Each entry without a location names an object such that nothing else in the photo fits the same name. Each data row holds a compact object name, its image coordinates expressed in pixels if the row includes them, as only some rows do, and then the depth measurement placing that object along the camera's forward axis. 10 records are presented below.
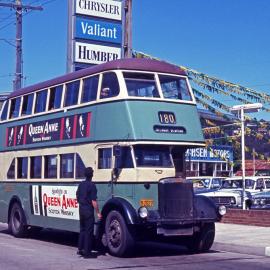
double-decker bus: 12.88
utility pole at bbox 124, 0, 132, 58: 20.67
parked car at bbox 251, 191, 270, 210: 24.55
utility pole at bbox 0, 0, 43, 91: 31.62
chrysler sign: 25.25
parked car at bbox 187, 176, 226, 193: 30.04
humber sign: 24.89
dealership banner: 29.86
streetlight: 21.11
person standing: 12.49
